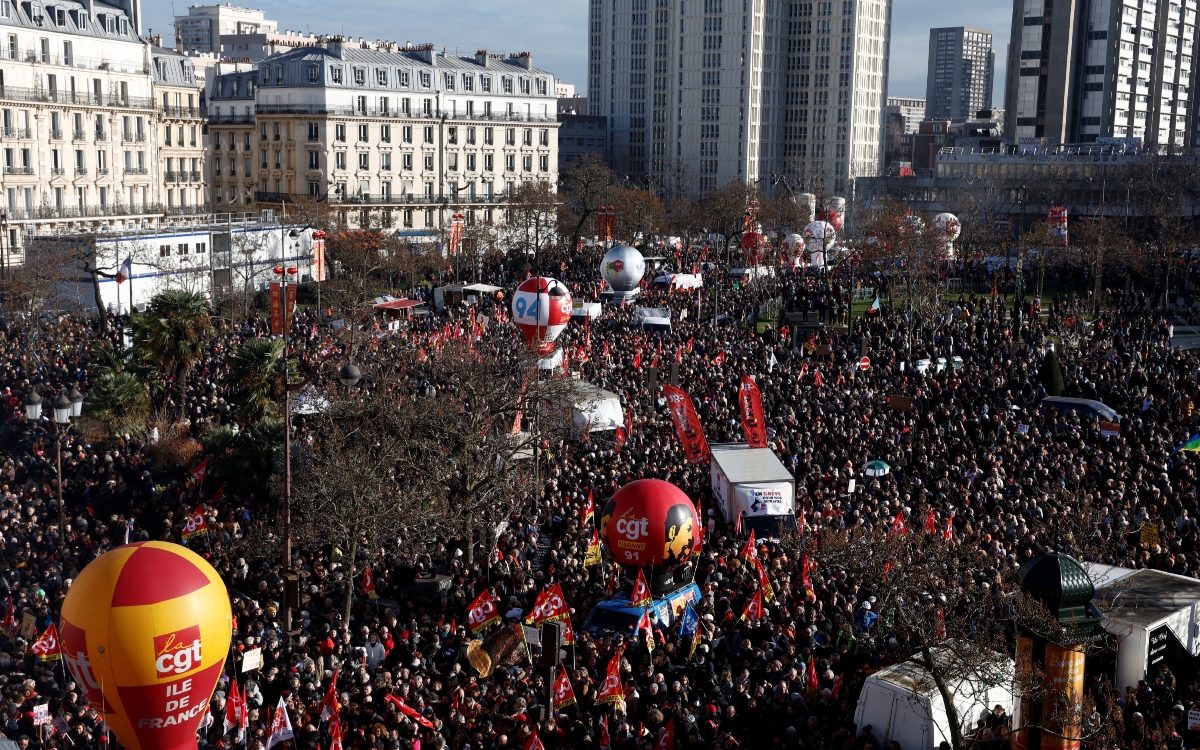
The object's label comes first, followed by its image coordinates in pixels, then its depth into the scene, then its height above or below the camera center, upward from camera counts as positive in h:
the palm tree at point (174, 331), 31.66 -4.34
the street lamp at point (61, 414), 22.41 -4.58
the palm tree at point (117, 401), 29.70 -5.72
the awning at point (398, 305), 47.09 -5.45
